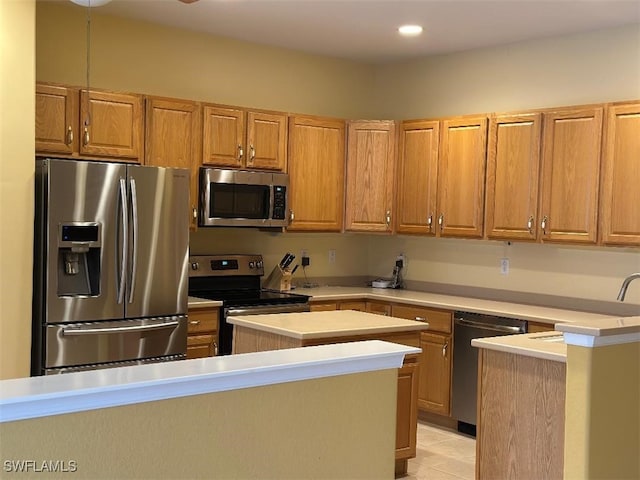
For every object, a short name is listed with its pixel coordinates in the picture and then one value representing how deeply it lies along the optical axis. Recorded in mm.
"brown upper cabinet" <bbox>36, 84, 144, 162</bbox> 4414
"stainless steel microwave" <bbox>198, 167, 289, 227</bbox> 5066
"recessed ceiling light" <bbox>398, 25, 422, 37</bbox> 5012
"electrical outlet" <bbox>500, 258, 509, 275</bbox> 5461
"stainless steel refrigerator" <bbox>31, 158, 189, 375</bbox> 4121
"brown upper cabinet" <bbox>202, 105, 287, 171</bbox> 5113
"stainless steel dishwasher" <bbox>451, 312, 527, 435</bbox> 4883
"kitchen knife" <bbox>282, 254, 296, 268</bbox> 5757
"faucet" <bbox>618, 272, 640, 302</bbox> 3359
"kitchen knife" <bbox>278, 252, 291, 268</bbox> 5770
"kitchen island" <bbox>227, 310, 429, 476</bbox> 3762
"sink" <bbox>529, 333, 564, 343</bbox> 3610
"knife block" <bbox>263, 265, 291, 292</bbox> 5734
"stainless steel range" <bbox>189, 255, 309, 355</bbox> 4945
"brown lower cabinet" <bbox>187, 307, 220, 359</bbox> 4773
